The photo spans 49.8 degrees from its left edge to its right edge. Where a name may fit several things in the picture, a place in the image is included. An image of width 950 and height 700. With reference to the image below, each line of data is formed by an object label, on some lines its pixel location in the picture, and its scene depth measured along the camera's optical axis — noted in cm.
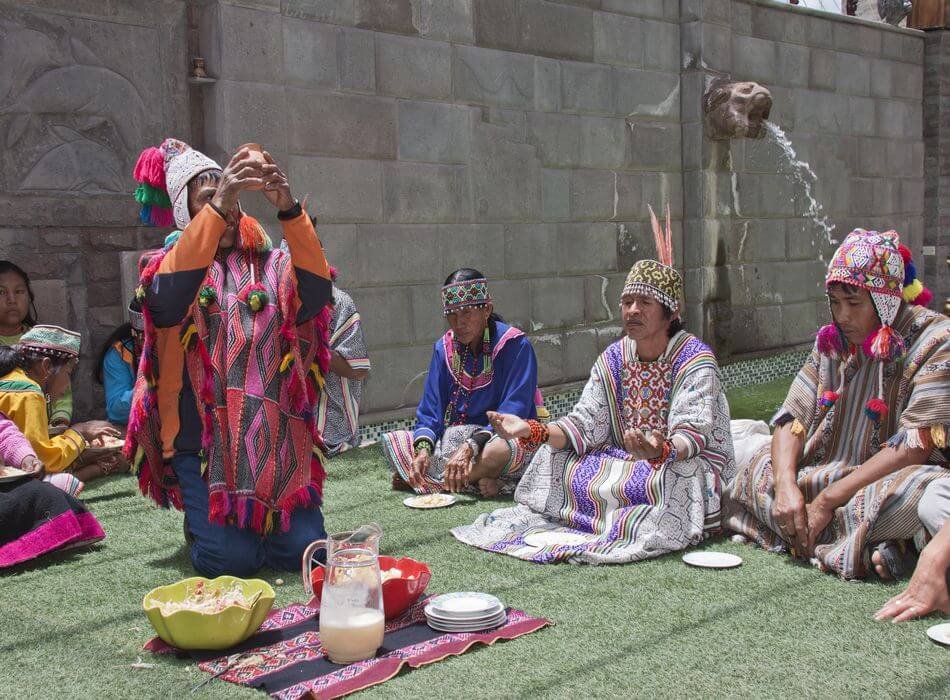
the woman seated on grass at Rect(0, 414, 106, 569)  402
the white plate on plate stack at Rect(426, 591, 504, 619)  320
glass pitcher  289
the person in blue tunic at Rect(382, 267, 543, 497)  501
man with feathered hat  406
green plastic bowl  301
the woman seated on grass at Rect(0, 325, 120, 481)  454
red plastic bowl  323
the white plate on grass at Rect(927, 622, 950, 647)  304
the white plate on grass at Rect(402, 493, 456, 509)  489
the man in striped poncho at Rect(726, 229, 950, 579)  362
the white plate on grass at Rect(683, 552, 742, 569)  385
